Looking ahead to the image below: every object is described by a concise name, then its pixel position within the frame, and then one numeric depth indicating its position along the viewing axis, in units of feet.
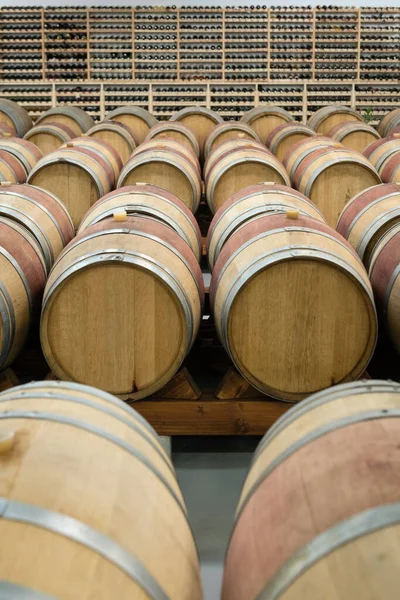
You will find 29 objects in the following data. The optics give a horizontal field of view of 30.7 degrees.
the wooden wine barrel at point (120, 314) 9.59
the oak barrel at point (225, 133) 23.03
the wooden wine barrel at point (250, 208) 11.86
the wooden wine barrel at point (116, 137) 24.00
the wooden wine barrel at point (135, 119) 27.96
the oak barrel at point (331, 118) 27.53
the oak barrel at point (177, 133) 23.11
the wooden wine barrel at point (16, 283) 10.07
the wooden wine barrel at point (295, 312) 9.48
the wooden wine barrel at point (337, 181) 16.25
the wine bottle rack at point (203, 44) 41.75
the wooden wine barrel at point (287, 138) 23.16
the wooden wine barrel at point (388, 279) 10.32
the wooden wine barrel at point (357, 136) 24.12
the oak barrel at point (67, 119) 28.48
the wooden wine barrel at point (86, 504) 4.05
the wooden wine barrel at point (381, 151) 19.62
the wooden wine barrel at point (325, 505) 4.01
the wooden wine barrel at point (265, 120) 27.17
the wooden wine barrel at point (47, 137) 24.58
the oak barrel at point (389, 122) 28.28
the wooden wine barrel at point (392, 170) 18.03
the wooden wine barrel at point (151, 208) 11.99
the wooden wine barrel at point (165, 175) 16.40
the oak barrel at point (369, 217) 12.01
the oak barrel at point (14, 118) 29.04
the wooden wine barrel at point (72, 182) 17.01
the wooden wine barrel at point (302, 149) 18.93
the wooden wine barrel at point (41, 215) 12.21
